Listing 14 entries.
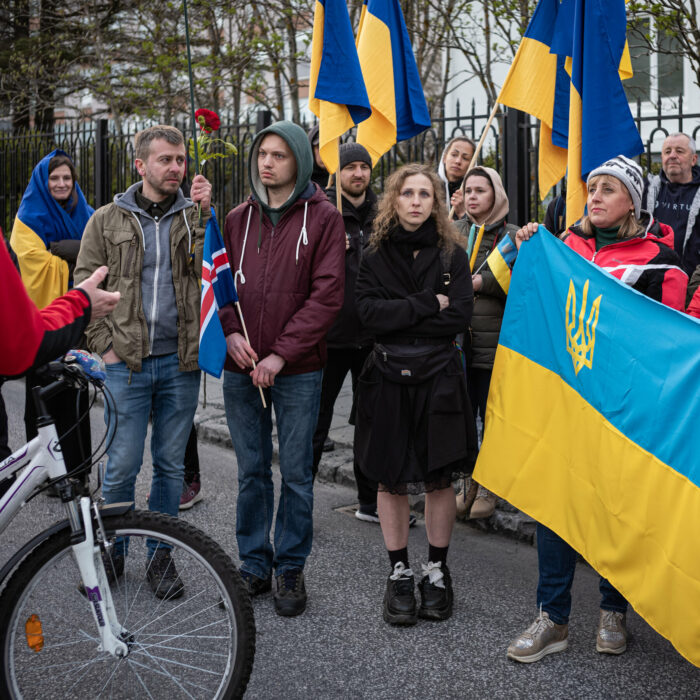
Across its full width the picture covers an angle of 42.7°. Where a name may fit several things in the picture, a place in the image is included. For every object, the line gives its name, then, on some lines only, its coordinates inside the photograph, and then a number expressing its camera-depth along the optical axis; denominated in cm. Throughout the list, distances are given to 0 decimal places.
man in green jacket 421
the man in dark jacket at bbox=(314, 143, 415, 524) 537
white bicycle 289
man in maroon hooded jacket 411
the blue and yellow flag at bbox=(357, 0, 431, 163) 589
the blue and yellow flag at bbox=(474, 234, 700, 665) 310
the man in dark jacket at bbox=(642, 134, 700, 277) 643
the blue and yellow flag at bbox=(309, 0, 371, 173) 534
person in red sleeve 254
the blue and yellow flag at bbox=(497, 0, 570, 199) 527
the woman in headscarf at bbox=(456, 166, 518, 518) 511
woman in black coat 405
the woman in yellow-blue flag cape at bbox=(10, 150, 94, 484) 603
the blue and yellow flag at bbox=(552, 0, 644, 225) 466
